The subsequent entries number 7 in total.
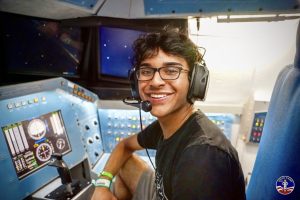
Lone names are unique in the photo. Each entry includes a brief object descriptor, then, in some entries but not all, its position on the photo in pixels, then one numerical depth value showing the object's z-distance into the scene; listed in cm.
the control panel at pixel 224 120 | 213
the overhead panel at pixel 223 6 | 144
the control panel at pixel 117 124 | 222
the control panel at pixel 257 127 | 198
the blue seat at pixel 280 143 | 88
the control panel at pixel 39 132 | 131
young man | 88
